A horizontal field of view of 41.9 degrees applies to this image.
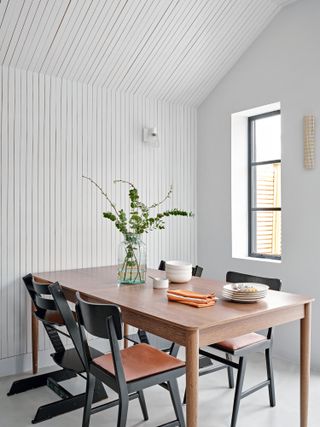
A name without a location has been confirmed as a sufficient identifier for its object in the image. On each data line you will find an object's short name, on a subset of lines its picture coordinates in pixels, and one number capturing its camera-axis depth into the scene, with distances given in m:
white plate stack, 2.22
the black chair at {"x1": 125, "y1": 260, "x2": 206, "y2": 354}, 2.90
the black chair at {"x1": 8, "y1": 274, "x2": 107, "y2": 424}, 2.57
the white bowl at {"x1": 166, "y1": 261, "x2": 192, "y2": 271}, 2.75
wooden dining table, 1.81
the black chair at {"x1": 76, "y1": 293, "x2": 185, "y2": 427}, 1.92
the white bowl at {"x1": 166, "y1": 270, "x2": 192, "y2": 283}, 2.75
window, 4.02
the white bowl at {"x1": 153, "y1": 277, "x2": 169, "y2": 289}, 2.62
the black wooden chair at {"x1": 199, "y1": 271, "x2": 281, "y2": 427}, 2.47
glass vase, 2.81
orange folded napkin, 2.16
